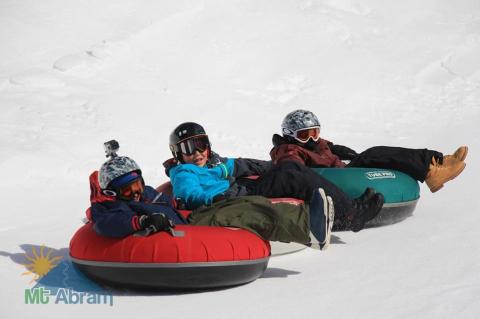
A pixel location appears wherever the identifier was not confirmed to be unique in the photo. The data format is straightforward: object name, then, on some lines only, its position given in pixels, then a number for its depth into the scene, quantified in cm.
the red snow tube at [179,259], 853
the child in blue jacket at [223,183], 1091
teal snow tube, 1267
